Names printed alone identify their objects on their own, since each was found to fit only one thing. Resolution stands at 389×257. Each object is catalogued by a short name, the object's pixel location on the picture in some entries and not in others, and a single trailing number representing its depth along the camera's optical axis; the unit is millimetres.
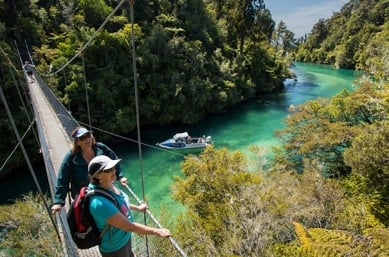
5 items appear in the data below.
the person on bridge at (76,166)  2207
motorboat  16016
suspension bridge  2650
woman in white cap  1574
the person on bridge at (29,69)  11430
